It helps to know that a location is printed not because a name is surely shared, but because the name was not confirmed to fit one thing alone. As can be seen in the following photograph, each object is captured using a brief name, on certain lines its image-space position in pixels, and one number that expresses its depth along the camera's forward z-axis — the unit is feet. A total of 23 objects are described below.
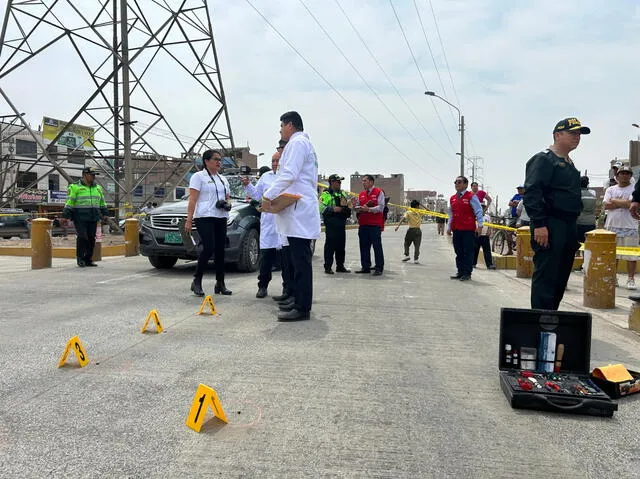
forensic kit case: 10.45
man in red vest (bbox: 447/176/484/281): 28.17
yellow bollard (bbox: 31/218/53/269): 29.55
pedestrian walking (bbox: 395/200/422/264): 39.19
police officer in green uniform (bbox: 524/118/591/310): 12.57
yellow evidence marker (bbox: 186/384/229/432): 8.06
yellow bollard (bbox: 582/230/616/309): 19.61
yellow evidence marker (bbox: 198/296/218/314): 16.70
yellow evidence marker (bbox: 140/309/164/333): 13.99
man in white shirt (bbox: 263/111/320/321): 15.78
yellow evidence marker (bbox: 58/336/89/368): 10.98
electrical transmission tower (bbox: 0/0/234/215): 46.91
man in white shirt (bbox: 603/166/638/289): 24.85
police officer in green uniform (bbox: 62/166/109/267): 29.68
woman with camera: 20.07
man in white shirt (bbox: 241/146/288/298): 20.47
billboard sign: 151.55
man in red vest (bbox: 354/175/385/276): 29.30
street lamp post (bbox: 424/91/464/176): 99.18
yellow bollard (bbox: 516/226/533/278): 29.22
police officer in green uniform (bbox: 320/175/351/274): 29.01
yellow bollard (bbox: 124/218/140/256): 36.91
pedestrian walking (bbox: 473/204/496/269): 35.22
